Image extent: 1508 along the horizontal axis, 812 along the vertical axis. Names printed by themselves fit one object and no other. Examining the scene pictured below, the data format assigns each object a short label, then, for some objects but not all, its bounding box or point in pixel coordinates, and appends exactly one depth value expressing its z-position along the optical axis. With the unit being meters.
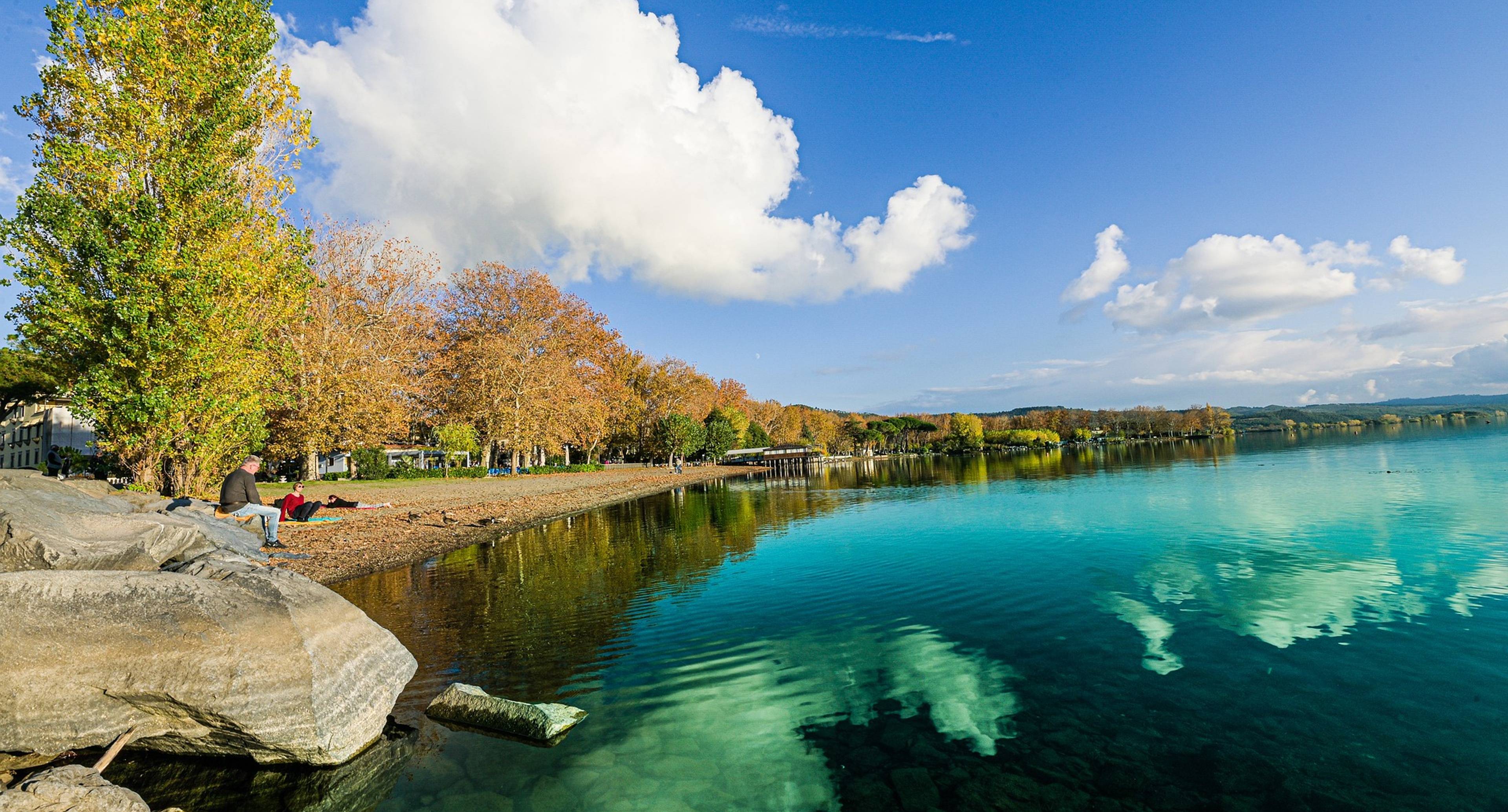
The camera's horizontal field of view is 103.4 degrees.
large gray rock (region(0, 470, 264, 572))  7.15
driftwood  5.27
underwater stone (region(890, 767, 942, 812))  5.92
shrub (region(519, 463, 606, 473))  59.88
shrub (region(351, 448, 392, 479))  45.41
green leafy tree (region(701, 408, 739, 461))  97.75
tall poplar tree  17.05
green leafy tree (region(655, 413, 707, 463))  79.19
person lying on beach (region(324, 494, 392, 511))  23.69
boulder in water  7.14
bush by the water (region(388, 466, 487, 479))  47.34
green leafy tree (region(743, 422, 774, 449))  129.12
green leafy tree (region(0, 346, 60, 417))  46.09
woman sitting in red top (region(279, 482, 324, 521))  20.62
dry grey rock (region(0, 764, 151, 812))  4.54
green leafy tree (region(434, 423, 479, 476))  49.81
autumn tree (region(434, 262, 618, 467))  51.50
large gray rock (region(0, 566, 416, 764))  5.64
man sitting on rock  15.64
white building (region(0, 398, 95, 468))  59.44
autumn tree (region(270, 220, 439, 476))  33.38
